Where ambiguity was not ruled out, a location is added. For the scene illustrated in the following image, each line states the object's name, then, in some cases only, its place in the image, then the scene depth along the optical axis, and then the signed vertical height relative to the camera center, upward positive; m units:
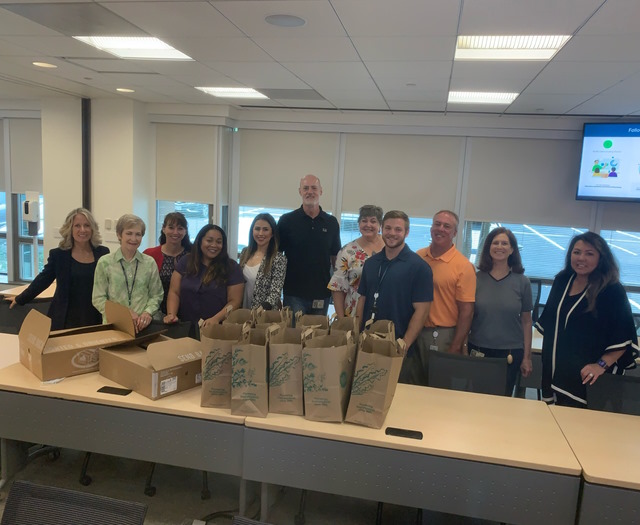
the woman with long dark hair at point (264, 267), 3.35 -0.48
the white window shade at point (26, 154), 6.70 +0.45
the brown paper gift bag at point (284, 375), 1.98 -0.73
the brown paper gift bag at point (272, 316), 2.37 -0.58
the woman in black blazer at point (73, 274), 3.26 -0.59
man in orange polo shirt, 2.96 -0.55
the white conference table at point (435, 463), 1.80 -1.00
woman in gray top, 2.95 -0.58
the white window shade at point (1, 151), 6.81 +0.47
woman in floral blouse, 3.42 -0.41
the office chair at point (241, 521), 1.30 -0.88
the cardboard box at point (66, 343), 2.27 -0.77
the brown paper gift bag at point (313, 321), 2.34 -0.59
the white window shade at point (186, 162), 6.13 +0.42
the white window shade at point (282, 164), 6.11 +0.47
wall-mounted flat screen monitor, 5.01 +0.60
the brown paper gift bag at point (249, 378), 1.97 -0.75
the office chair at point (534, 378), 3.75 -1.30
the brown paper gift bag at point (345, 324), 2.31 -0.59
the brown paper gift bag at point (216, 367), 2.04 -0.74
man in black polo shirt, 3.67 -0.36
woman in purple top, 3.17 -0.58
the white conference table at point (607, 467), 1.71 -0.92
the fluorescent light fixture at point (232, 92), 4.81 +1.09
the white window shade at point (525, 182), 5.54 +0.38
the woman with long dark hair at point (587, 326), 2.54 -0.58
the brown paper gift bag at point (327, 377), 1.93 -0.71
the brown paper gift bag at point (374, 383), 1.92 -0.72
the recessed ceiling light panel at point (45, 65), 4.06 +1.05
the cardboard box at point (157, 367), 2.17 -0.81
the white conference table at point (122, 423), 2.06 -1.03
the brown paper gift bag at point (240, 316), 2.36 -0.59
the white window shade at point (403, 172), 5.81 +0.44
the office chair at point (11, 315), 3.59 -0.97
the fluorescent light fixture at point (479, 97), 4.34 +1.08
